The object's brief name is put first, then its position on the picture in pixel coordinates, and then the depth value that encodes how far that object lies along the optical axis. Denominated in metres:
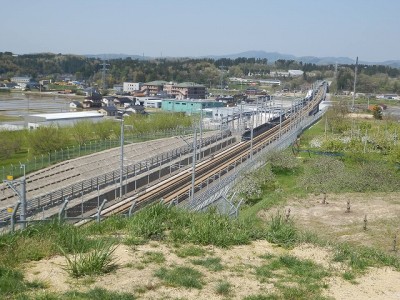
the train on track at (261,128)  42.25
